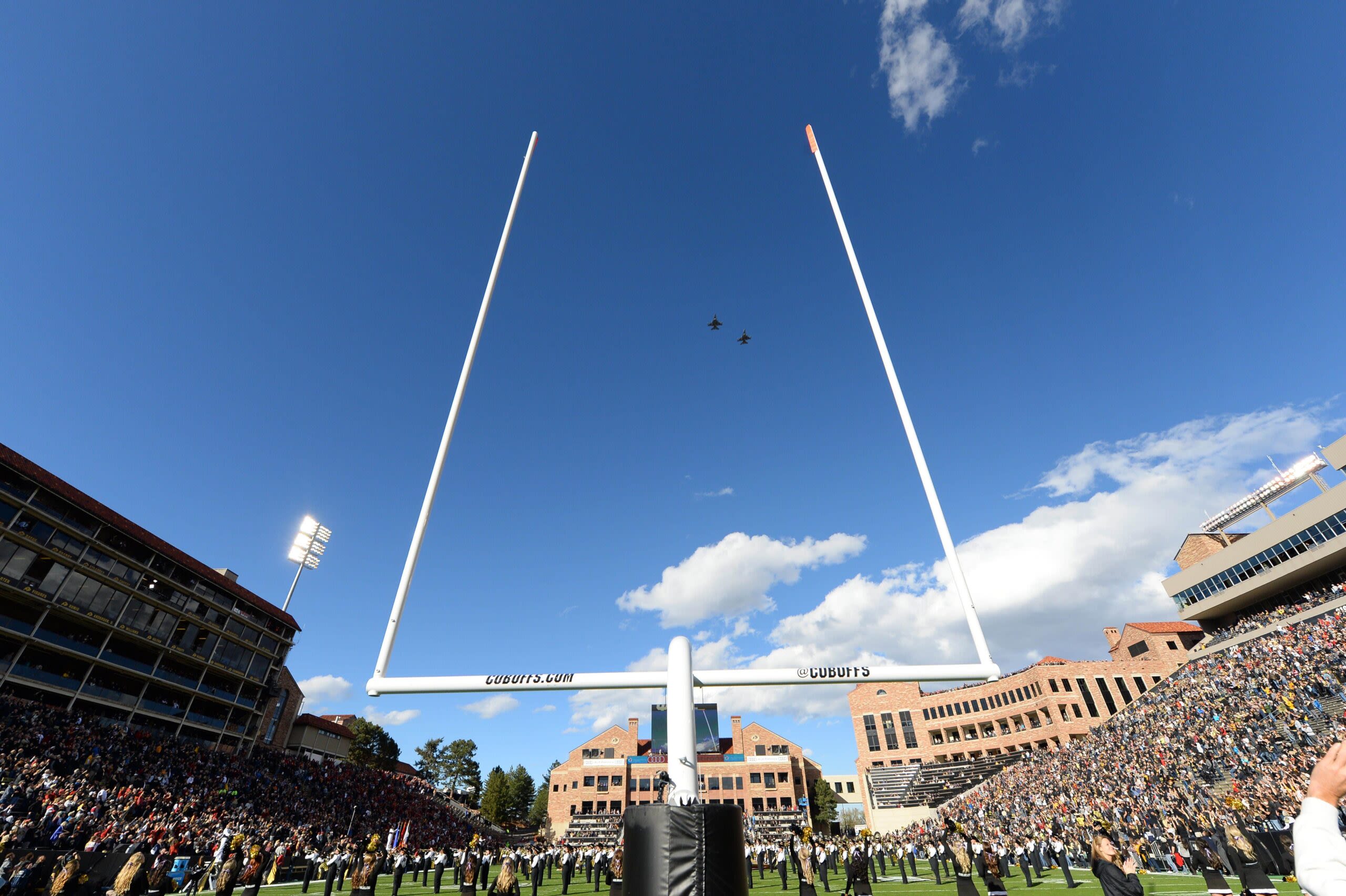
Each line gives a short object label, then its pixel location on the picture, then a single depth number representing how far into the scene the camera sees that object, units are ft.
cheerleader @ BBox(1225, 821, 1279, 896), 27.58
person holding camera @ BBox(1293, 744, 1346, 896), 5.85
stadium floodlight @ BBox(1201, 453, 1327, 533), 121.80
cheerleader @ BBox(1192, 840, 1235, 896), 28.55
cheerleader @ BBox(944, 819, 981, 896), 33.22
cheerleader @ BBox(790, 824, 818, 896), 37.70
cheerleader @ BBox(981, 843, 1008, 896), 32.40
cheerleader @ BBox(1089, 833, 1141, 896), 19.24
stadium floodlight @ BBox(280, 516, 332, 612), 144.46
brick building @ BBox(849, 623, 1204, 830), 151.43
